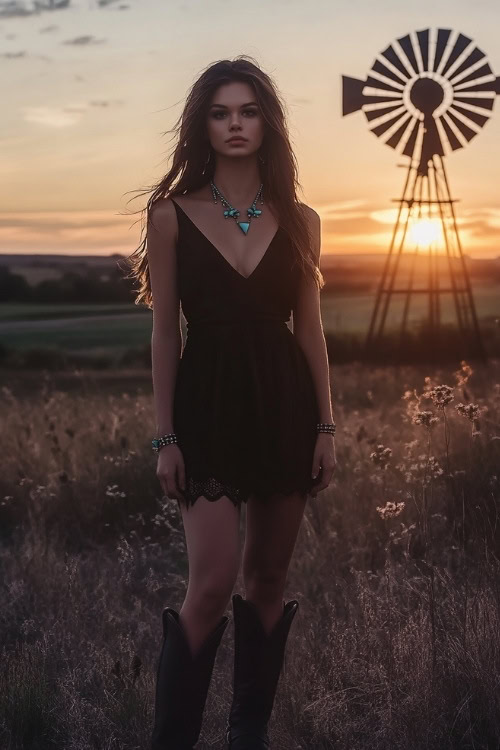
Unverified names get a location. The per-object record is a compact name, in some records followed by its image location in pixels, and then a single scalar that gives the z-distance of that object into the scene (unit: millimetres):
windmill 16312
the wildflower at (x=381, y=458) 4984
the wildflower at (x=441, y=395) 4211
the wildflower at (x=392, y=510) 4214
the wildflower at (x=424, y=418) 4211
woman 3326
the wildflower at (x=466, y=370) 5670
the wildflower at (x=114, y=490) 6703
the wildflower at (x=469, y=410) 4340
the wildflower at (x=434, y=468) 5823
